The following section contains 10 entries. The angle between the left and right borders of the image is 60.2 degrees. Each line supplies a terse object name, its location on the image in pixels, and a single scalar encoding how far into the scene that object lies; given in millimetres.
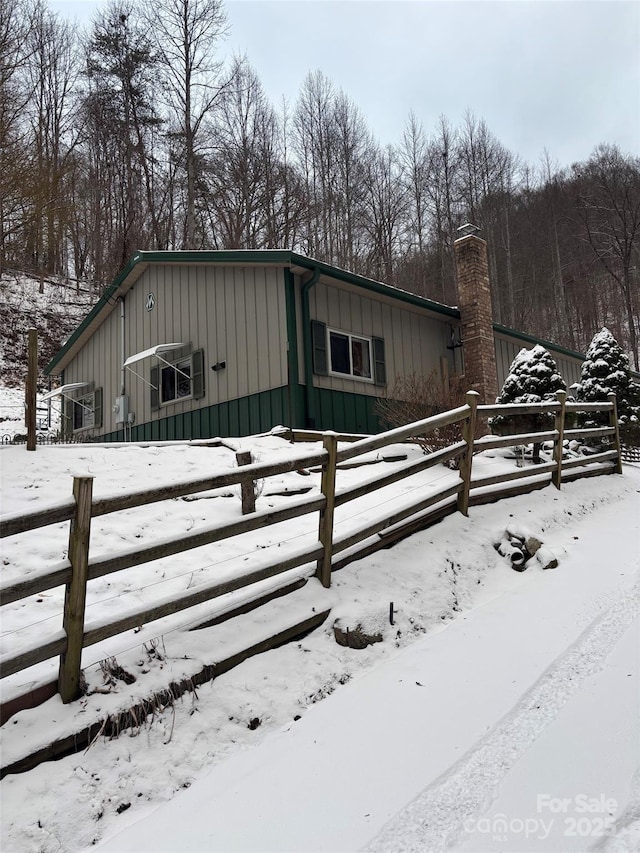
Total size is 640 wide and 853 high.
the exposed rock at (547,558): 4902
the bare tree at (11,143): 11070
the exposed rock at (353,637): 3498
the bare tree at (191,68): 20484
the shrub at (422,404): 7254
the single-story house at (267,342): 10031
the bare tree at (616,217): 25719
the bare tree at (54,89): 24391
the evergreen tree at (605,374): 10875
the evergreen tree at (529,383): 8930
